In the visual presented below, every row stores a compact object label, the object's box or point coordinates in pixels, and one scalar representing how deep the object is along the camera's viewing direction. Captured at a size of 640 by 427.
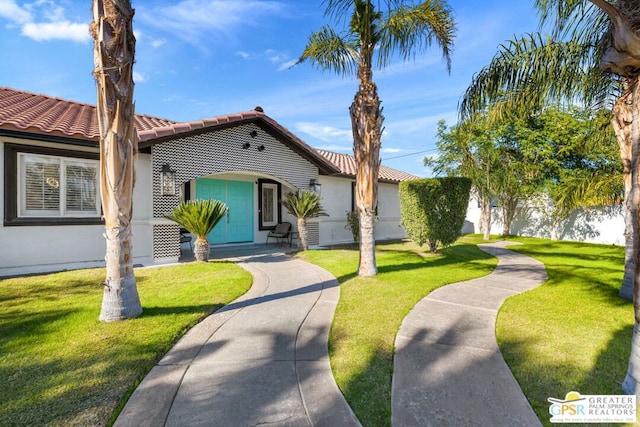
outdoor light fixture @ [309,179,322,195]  13.80
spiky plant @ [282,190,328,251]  12.16
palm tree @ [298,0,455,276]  7.55
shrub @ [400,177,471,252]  11.24
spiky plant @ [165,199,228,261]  8.93
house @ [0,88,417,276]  7.85
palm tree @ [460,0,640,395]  6.22
